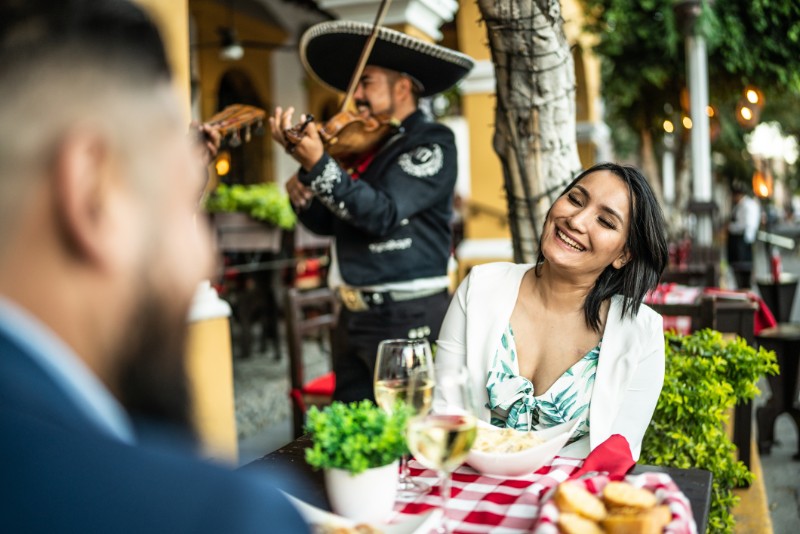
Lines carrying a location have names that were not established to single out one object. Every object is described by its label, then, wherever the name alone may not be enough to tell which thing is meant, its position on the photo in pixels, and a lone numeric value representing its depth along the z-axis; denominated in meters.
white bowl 1.48
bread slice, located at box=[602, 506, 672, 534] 1.11
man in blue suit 0.45
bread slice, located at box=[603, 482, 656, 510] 1.18
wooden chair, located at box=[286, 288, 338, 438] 3.71
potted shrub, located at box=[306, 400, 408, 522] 1.26
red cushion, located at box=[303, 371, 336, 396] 3.81
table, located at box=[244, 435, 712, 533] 1.41
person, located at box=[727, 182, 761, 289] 12.63
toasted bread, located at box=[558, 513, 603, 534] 1.13
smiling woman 2.02
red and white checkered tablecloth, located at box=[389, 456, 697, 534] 1.22
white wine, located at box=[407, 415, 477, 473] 1.20
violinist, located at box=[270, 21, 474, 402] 2.93
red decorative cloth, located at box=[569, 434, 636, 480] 1.53
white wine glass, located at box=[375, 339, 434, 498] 1.43
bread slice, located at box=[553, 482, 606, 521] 1.18
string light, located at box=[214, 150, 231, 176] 3.17
